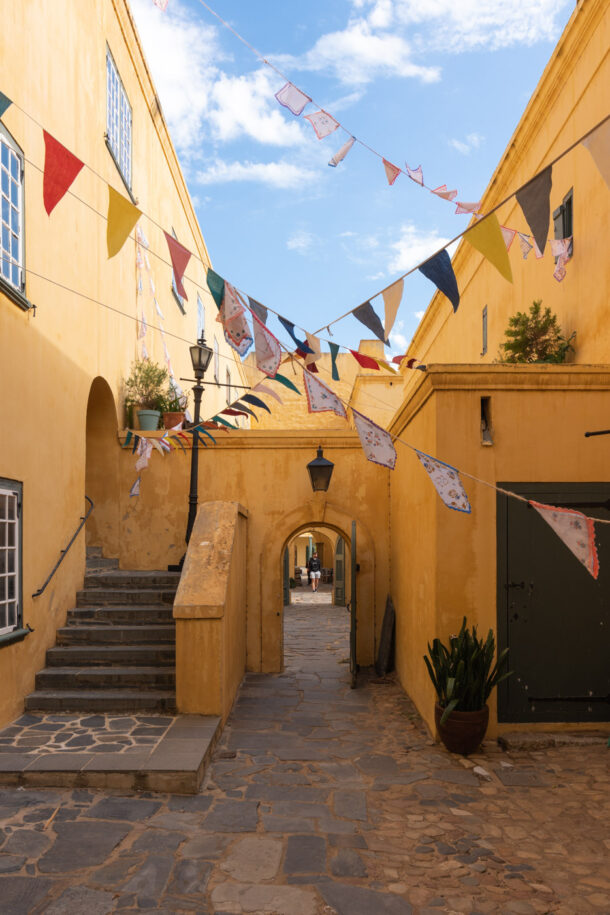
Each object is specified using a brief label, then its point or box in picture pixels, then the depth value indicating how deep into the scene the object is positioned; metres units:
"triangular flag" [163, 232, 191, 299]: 4.57
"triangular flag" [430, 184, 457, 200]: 6.98
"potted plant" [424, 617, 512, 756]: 5.80
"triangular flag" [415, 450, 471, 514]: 5.60
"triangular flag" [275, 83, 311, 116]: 6.12
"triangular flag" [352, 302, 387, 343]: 4.96
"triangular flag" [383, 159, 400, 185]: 6.52
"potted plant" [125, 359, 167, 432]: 10.37
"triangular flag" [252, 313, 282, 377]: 5.39
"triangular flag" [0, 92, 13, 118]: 3.60
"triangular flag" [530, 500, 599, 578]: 4.70
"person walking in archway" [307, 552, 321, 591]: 24.27
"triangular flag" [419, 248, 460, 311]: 4.33
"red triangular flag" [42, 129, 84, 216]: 3.91
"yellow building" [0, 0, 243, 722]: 6.27
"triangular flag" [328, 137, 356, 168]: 6.36
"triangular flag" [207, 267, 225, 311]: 4.87
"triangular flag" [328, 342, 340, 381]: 5.40
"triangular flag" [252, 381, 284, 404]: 7.80
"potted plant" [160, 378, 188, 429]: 10.48
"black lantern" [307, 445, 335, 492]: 9.41
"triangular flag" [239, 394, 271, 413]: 8.31
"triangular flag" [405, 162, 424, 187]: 6.71
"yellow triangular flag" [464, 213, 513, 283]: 4.09
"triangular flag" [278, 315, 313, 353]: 5.09
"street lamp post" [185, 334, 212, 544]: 8.68
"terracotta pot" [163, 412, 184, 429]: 10.47
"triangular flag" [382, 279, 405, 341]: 4.74
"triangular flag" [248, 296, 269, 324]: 5.11
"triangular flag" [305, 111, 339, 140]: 6.25
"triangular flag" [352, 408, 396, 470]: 5.60
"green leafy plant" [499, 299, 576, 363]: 8.02
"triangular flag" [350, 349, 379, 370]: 5.92
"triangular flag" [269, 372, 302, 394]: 5.92
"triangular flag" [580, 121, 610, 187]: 3.39
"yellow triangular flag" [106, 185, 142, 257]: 4.16
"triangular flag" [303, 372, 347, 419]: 5.68
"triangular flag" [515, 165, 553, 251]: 3.74
